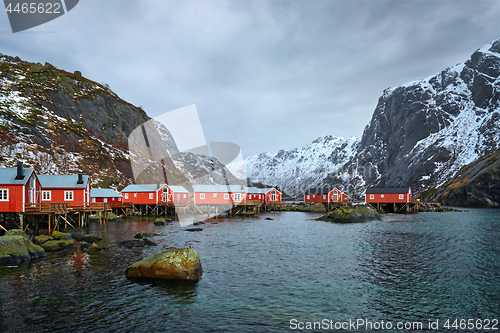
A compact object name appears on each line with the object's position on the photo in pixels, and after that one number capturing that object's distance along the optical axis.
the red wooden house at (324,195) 113.88
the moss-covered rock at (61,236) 35.50
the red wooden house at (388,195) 99.06
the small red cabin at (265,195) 100.62
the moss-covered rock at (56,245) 31.14
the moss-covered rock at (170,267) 21.69
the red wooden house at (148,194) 85.12
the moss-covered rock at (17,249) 25.30
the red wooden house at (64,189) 52.69
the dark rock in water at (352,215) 66.19
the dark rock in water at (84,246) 31.80
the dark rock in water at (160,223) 56.96
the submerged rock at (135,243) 34.15
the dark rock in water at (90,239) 36.89
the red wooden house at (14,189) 38.00
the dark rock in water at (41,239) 32.88
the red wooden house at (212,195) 86.75
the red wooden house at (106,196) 76.56
